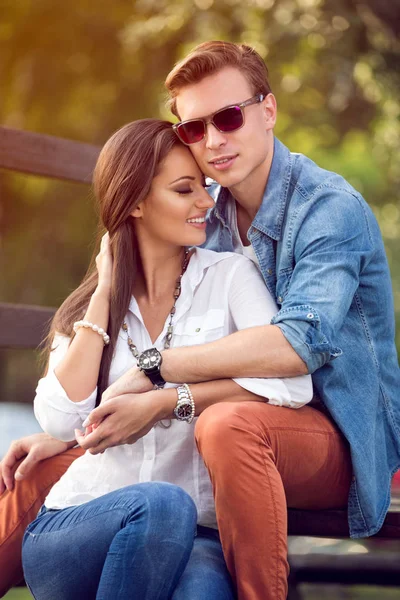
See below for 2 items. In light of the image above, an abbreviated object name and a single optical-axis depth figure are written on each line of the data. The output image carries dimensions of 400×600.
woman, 4.35
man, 4.36
